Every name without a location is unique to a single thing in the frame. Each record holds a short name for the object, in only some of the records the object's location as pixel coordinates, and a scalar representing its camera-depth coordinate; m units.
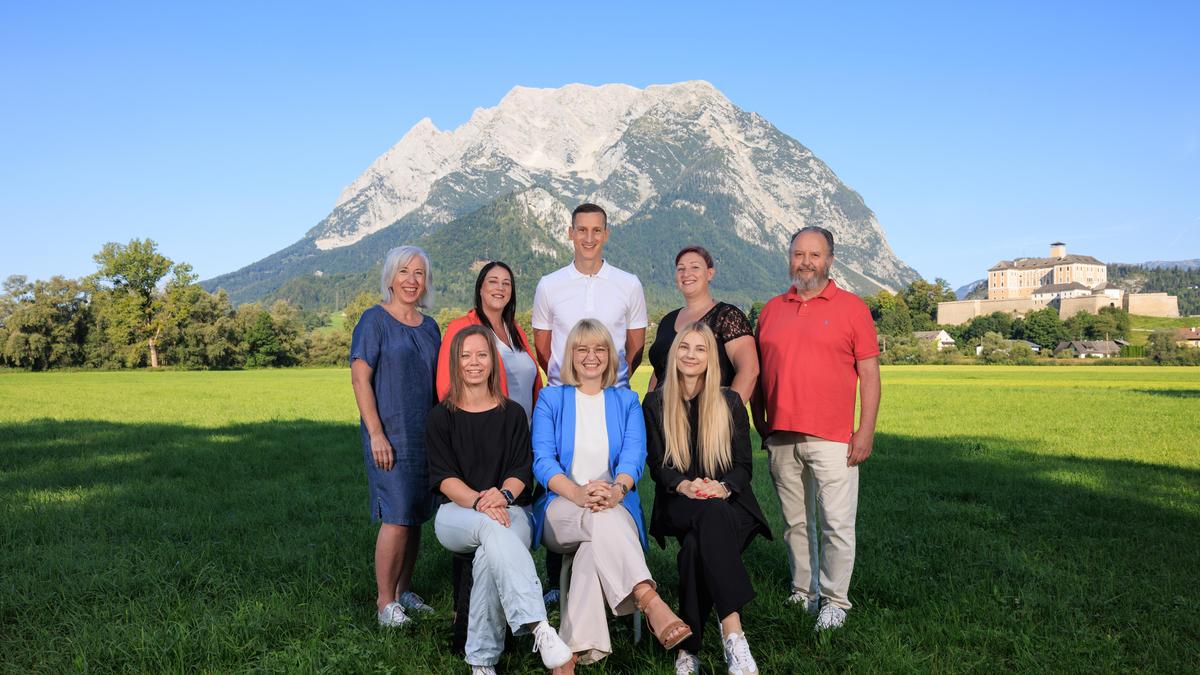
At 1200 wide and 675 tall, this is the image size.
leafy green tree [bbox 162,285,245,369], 62.69
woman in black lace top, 4.92
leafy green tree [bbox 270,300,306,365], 69.25
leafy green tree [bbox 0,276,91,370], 56.66
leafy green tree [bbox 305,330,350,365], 71.88
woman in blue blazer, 4.09
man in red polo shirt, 4.89
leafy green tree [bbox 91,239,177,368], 60.75
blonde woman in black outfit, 4.29
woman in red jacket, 5.12
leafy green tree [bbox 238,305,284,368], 66.75
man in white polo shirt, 5.23
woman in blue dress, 4.91
